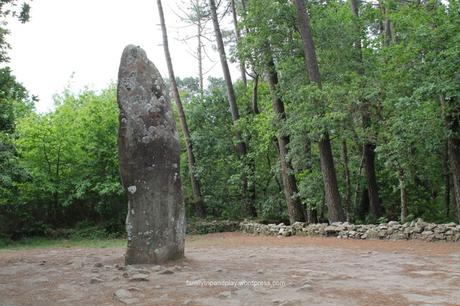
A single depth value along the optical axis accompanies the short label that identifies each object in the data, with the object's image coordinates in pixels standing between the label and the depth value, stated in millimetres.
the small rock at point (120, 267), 6803
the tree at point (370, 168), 14477
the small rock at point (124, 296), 4800
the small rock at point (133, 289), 5266
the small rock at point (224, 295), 4840
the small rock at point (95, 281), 5844
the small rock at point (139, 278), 5832
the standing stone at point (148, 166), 7273
